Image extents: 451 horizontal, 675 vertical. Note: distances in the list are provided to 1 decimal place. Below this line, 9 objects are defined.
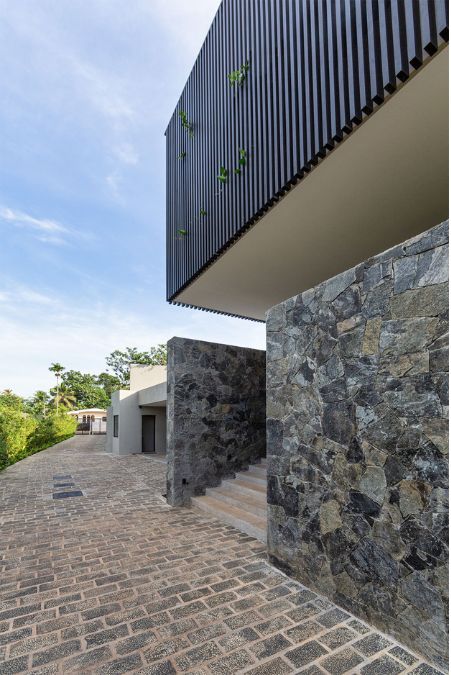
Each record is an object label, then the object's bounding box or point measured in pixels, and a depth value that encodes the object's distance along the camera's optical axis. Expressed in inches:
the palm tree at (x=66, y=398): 1638.8
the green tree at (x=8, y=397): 1168.1
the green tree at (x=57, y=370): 1594.5
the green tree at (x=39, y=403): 1322.6
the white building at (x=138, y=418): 608.4
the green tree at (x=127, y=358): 1221.7
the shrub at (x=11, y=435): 446.2
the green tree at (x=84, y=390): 1716.3
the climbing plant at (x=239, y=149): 206.5
